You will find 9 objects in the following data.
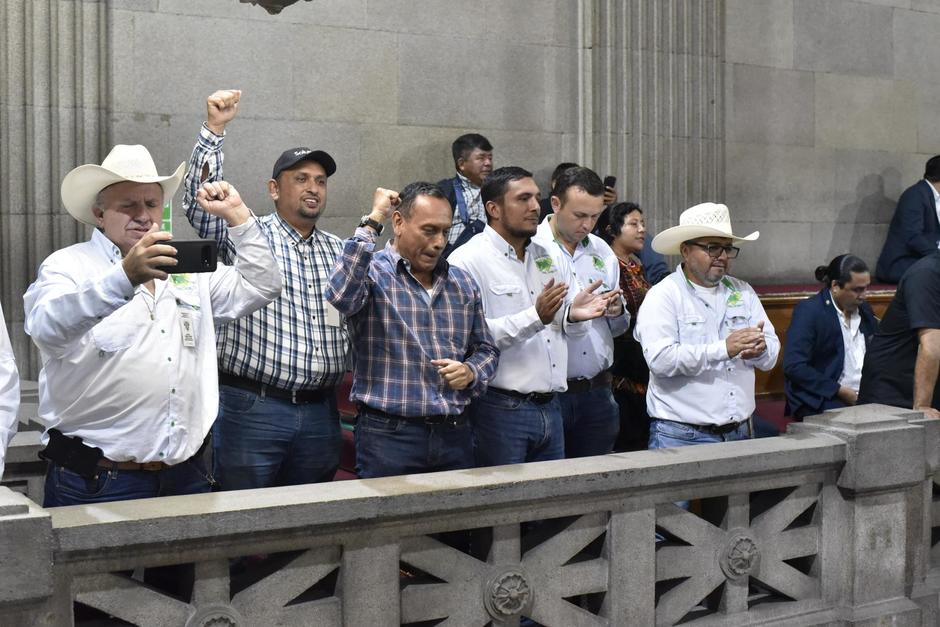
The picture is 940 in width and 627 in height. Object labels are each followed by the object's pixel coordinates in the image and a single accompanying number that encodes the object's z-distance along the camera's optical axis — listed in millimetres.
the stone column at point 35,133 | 7871
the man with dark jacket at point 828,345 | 8227
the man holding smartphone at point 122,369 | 4406
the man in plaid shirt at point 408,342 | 5000
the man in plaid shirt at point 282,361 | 5246
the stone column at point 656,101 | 10328
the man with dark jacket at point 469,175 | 8500
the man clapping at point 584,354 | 6316
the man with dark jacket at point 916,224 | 11688
